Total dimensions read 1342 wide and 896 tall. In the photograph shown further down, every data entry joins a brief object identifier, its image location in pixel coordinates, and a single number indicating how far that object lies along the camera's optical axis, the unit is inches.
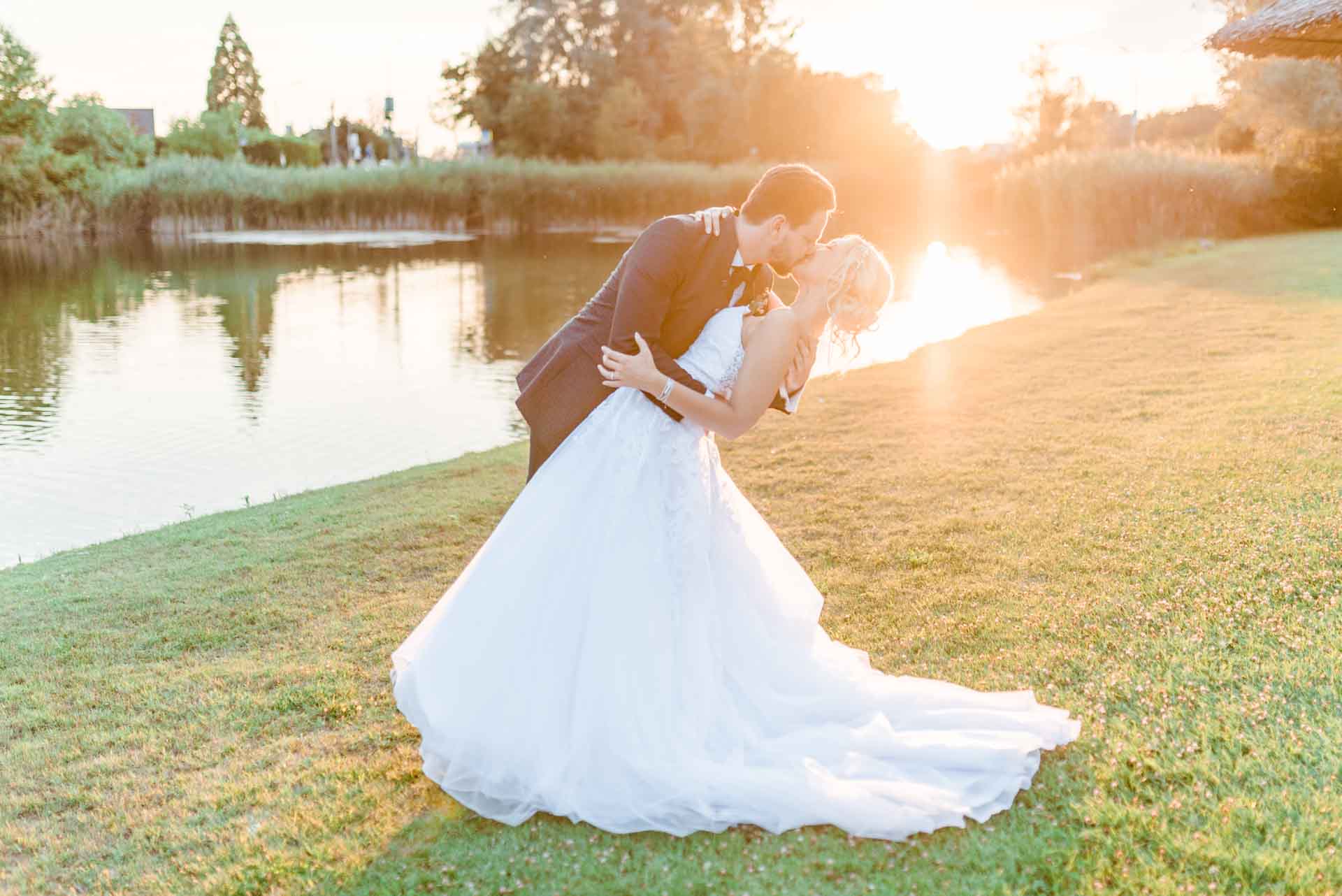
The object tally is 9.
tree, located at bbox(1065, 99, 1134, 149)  2071.9
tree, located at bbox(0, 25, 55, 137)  1620.3
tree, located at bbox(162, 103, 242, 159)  2218.3
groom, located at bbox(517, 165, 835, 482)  140.4
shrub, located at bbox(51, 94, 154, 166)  1704.0
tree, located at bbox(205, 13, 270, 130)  3034.0
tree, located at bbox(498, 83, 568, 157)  2214.6
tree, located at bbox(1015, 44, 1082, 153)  2103.8
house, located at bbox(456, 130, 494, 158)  2238.9
